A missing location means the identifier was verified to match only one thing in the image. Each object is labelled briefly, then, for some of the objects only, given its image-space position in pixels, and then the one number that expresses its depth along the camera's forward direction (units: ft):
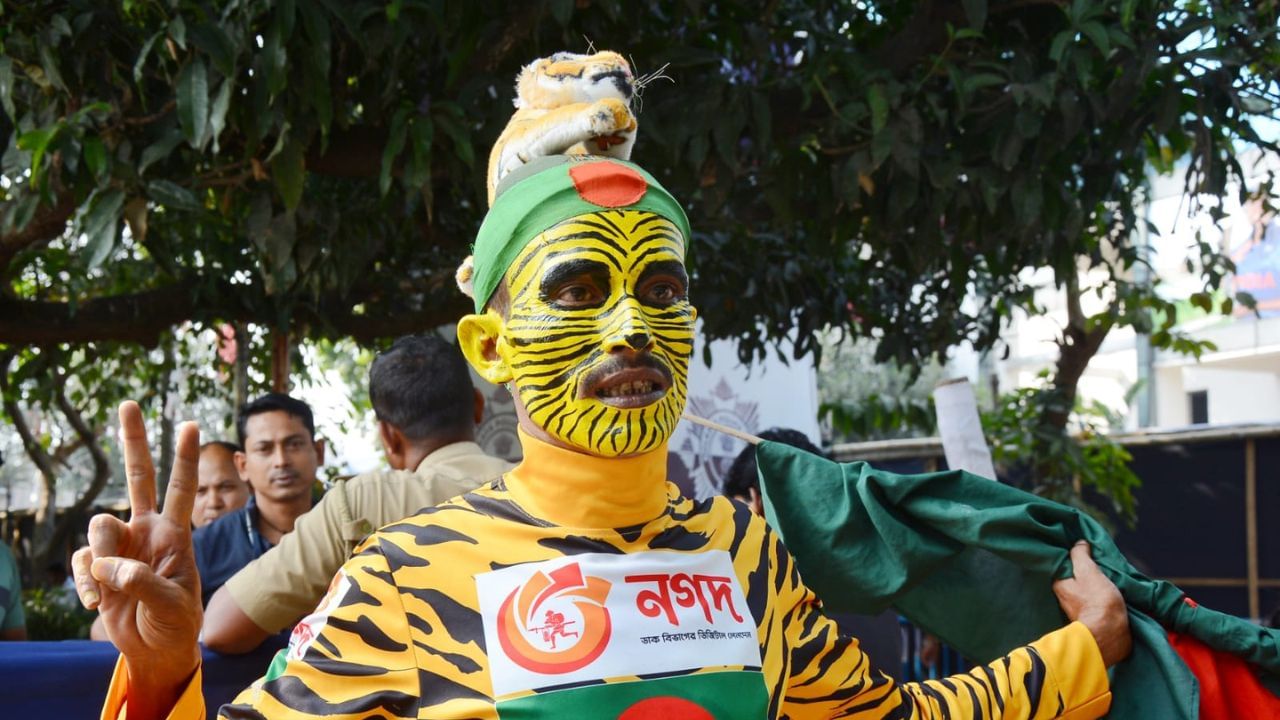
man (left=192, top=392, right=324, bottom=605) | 11.50
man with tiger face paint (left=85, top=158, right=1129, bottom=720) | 5.36
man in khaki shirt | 9.13
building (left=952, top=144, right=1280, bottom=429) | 53.67
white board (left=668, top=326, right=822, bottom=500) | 21.33
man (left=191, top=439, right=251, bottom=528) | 14.93
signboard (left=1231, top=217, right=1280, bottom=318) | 52.47
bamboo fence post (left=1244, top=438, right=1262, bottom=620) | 26.58
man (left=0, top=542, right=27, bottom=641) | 12.84
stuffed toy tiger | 6.42
